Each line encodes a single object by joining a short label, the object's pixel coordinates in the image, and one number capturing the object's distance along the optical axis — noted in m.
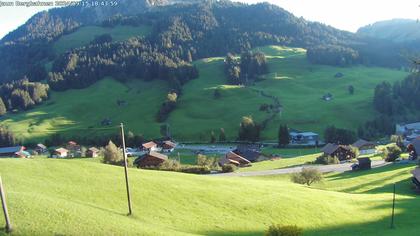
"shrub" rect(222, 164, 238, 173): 89.38
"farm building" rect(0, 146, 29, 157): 143.50
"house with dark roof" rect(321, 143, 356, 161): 108.69
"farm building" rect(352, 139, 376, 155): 123.72
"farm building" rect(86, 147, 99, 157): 136.61
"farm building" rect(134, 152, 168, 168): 99.74
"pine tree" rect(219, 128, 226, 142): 151.12
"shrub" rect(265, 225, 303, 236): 29.42
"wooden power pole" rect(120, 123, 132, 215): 33.00
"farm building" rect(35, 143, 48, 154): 155.00
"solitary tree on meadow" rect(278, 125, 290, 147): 135.00
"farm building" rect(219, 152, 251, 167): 106.34
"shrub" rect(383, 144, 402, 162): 92.44
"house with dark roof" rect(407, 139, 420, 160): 89.96
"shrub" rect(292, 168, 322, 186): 69.12
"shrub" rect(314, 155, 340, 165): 101.36
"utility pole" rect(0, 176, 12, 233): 24.80
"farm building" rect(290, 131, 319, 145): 142.62
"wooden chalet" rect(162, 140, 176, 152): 141.94
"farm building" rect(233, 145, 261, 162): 116.46
